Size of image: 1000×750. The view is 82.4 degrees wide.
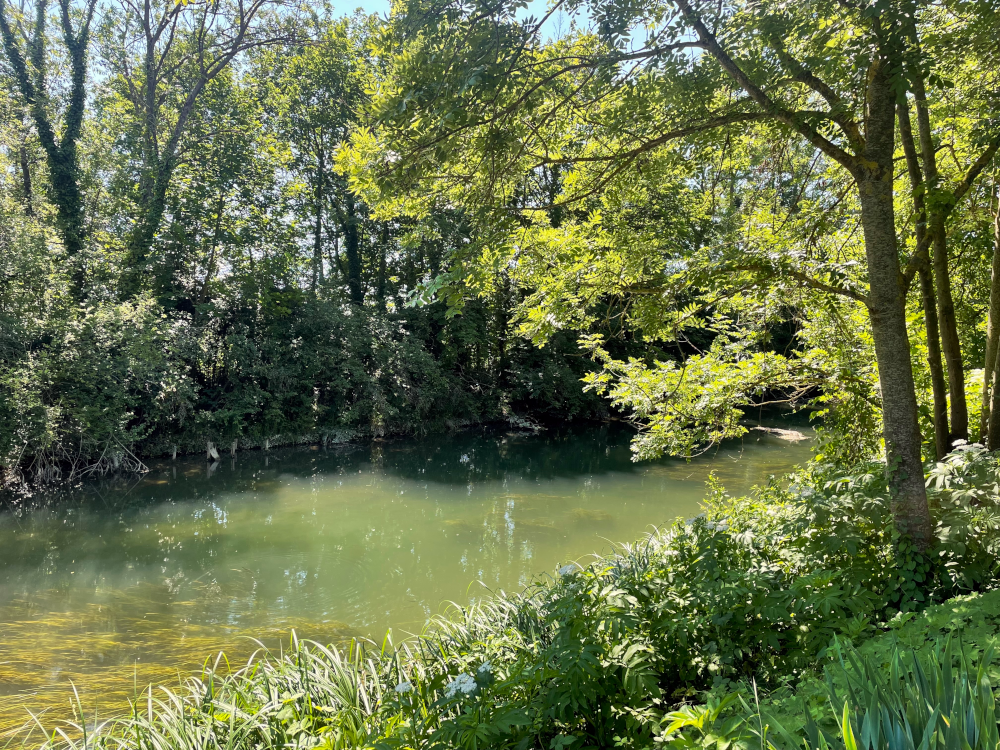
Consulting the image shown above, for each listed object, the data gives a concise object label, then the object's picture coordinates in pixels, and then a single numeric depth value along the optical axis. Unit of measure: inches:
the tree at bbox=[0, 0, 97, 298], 505.7
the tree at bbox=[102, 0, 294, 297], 574.6
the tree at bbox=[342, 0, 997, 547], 105.9
